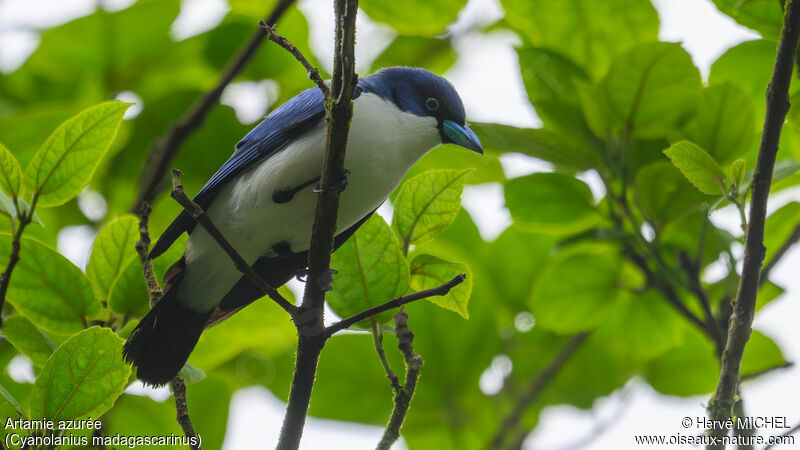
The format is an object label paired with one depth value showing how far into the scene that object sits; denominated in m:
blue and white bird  5.59
